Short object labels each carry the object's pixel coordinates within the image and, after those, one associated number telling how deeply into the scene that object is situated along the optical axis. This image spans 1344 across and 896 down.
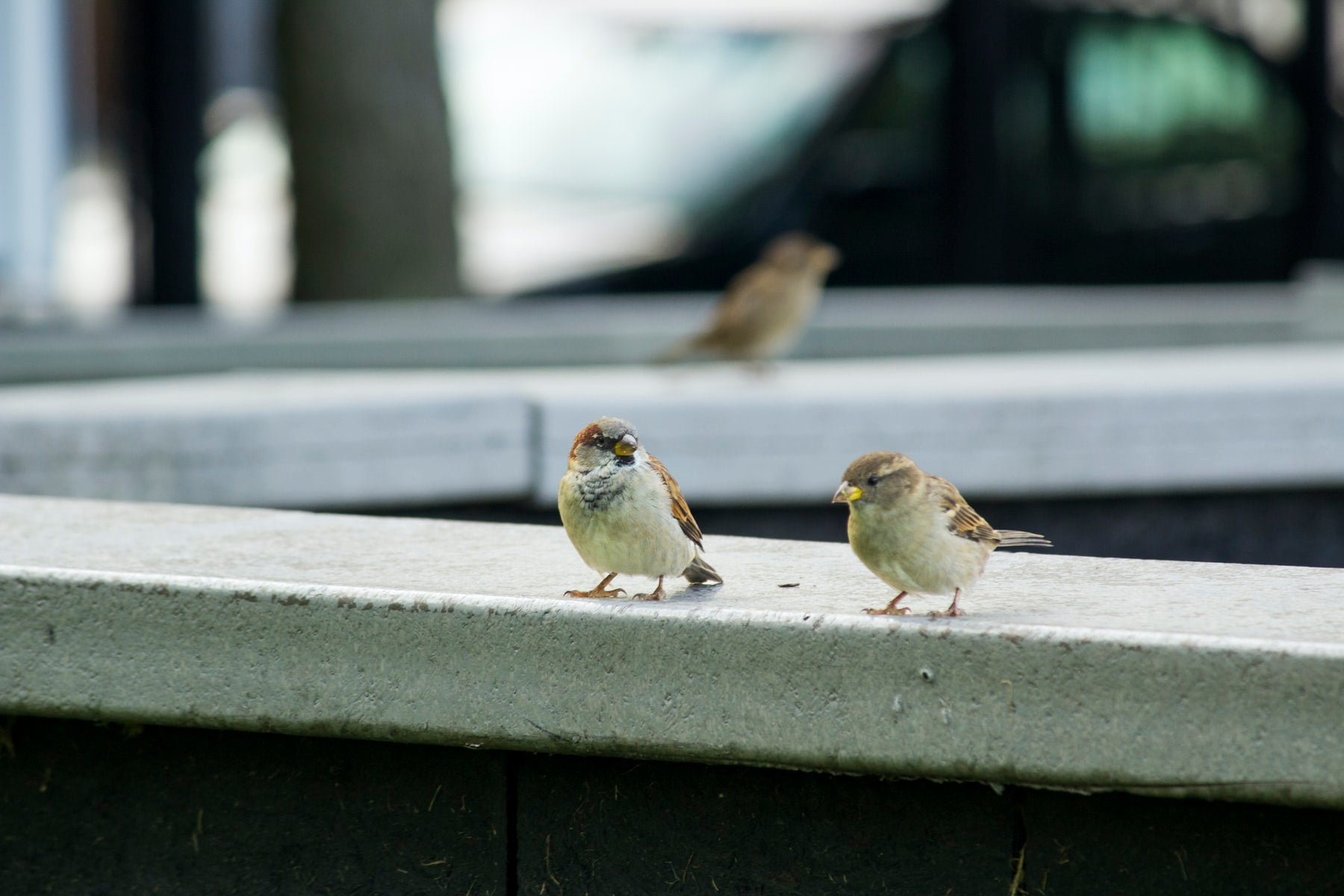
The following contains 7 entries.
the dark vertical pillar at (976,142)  25.67
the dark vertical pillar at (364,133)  18.81
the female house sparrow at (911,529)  5.04
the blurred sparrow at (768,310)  12.59
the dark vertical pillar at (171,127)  23.53
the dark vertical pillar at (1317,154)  25.36
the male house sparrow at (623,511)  5.32
